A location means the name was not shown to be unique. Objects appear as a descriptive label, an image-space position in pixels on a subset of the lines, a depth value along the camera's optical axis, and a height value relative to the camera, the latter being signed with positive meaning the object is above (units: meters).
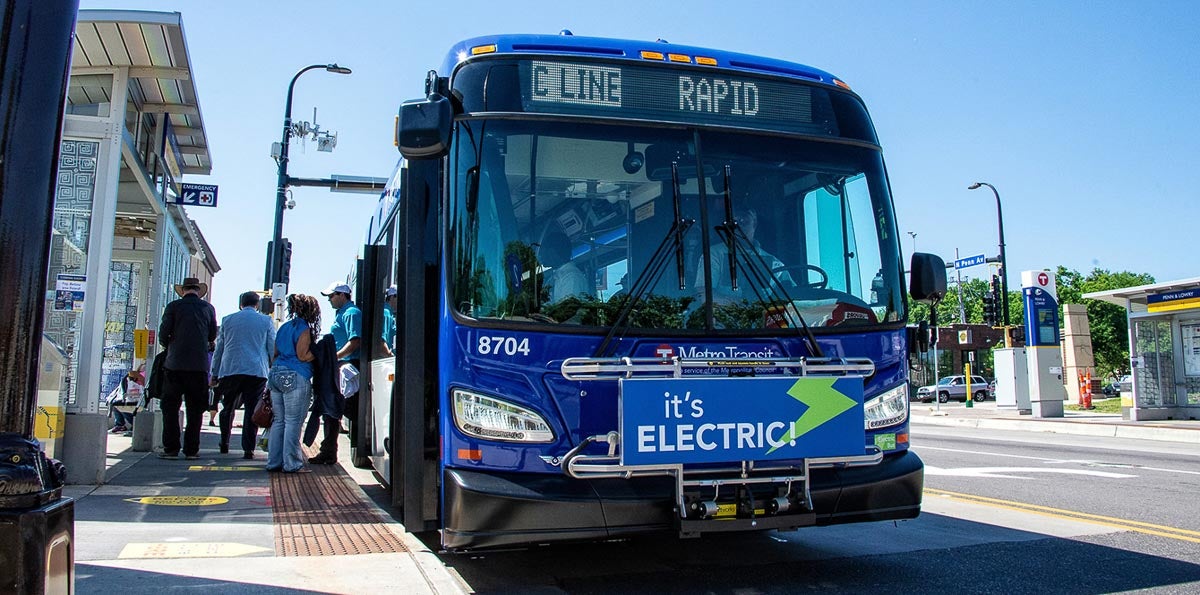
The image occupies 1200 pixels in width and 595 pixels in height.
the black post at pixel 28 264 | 2.14 +0.28
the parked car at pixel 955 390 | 50.62 -0.61
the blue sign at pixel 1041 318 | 23.94 +1.67
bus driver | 4.55 +0.57
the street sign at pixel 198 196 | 12.42 +2.55
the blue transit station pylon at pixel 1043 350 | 23.94 +0.82
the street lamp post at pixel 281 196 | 17.25 +3.65
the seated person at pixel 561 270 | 4.35 +0.54
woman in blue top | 8.05 +0.06
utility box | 25.19 +0.02
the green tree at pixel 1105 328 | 67.25 +4.04
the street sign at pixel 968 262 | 24.33 +3.22
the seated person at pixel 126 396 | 11.48 -0.26
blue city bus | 4.12 +0.39
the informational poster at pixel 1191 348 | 22.44 +0.83
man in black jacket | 8.69 +0.27
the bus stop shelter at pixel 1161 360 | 22.69 +0.52
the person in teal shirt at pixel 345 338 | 8.55 +0.39
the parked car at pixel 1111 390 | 57.56 -0.66
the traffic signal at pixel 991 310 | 25.12 +2.00
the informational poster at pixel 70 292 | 7.41 +0.71
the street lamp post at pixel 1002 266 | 27.09 +3.54
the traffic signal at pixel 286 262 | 17.44 +2.28
